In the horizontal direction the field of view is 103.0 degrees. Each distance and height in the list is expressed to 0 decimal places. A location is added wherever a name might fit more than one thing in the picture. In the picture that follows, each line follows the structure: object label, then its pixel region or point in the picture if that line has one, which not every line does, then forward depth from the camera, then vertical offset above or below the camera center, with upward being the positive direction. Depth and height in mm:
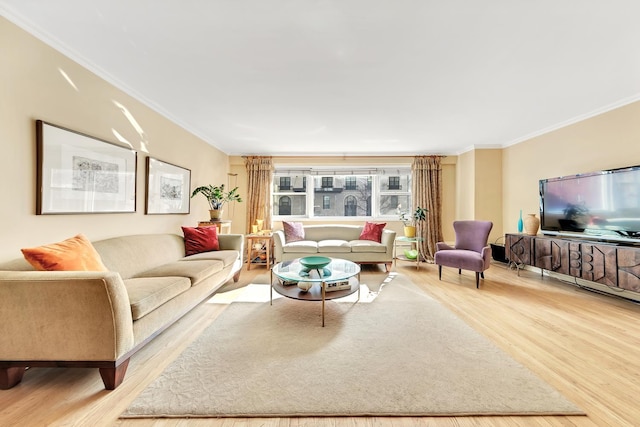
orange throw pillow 1618 -274
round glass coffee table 2408 -670
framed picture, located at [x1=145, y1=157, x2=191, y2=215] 3126 +386
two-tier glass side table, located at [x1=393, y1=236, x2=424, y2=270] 4573 -589
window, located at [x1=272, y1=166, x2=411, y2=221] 5852 +526
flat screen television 2820 +167
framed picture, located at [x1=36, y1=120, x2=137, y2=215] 1945 +376
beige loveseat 4383 -575
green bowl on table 2646 -484
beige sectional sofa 1420 -613
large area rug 1369 -1011
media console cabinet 2639 -497
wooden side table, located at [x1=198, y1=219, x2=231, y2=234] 3900 -132
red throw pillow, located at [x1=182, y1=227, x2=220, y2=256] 3389 -319
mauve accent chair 3557 -505
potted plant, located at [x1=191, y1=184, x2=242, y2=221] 4012 +263
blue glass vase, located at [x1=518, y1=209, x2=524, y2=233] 4218 -130
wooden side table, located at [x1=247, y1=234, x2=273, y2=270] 4535 -638
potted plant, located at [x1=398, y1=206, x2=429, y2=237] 4720 -15
